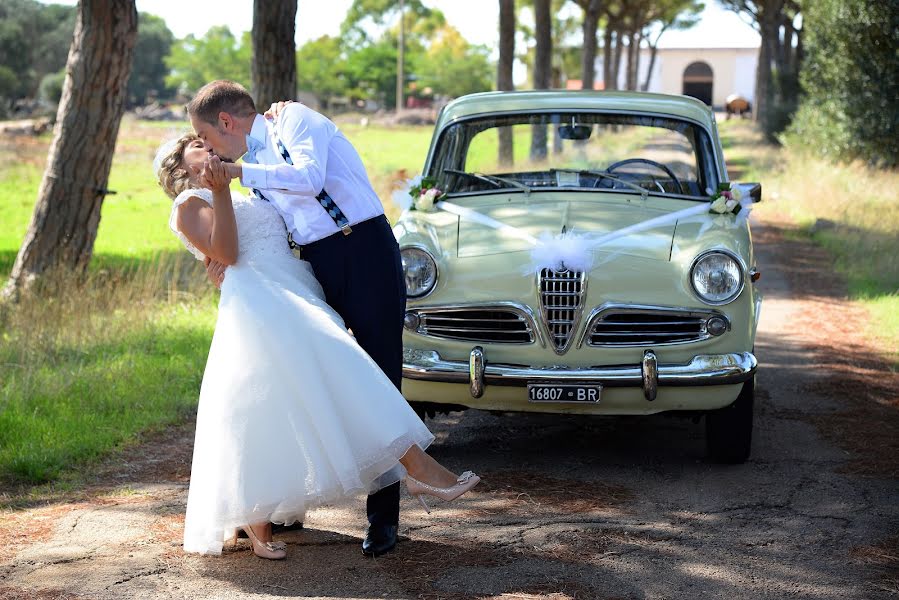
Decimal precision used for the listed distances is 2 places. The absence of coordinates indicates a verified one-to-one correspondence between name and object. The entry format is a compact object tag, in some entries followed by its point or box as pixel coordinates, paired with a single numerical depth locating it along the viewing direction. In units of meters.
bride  4.13
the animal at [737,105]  83.38
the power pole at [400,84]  74.69
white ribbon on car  5.67
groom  4.11
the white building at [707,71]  111.06
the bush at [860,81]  22.69
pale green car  5.60
